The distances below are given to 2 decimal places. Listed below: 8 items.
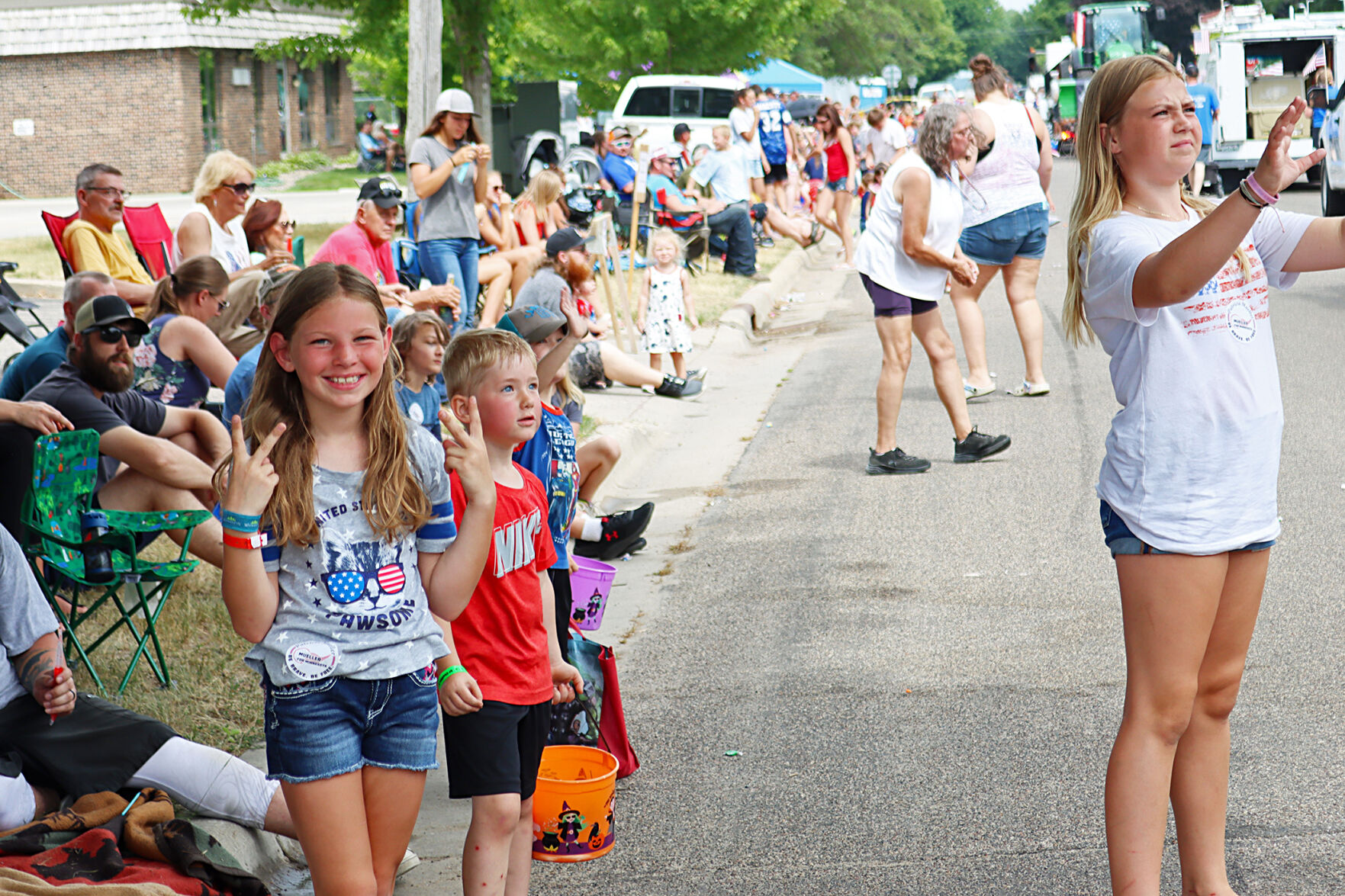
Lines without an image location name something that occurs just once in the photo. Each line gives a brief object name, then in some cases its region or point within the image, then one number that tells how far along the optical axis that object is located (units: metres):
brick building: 34.62
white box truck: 23.89
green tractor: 47.69
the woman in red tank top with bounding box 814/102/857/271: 19.56
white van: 24.75
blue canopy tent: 43.06
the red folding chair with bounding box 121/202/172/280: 9.26
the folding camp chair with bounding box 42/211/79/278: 8.46
